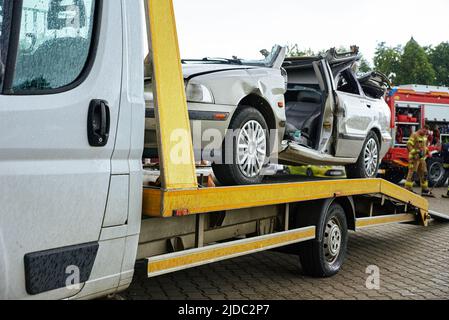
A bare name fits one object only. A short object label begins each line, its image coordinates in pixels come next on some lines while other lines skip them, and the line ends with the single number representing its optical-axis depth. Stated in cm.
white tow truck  252
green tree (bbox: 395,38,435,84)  5147
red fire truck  1575
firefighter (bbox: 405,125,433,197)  1410
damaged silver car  428
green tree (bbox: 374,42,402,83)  5247
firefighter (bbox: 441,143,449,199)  1535
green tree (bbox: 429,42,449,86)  6488
